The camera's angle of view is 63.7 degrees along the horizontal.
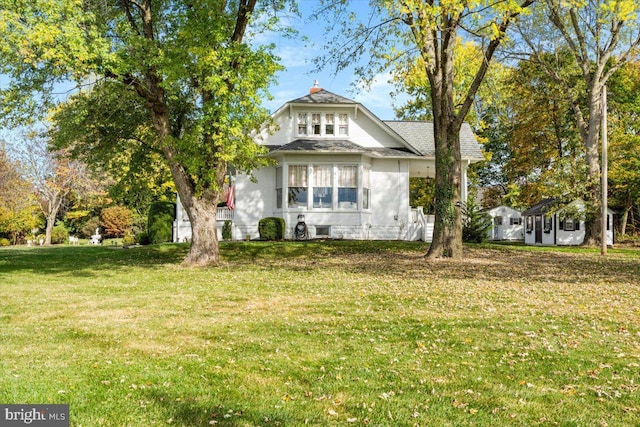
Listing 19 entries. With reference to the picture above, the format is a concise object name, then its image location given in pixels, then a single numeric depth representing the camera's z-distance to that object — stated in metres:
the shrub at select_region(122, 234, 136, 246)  29.35
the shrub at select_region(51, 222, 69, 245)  35.69
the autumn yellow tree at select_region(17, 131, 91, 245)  33.78
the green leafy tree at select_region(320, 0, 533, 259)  15.51
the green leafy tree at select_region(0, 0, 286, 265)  12.20
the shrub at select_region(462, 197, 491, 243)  24.27
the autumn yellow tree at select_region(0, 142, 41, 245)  32.78
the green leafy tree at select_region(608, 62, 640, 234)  30.16
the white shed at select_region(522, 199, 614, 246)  30.73
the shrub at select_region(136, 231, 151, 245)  26.43
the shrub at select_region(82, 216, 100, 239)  40.59
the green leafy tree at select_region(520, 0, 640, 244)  23.25
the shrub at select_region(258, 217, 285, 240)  22.47
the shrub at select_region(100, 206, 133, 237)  40.19
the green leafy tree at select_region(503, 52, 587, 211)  33.28
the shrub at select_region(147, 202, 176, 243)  25.38
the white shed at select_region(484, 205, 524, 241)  40.19
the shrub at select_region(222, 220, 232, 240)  24.34
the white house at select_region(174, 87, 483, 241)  23.89
